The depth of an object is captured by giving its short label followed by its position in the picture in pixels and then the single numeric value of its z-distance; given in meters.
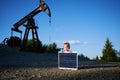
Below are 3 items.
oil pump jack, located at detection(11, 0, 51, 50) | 13.68
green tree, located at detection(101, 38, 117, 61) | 20.98
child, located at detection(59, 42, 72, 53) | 4.19
